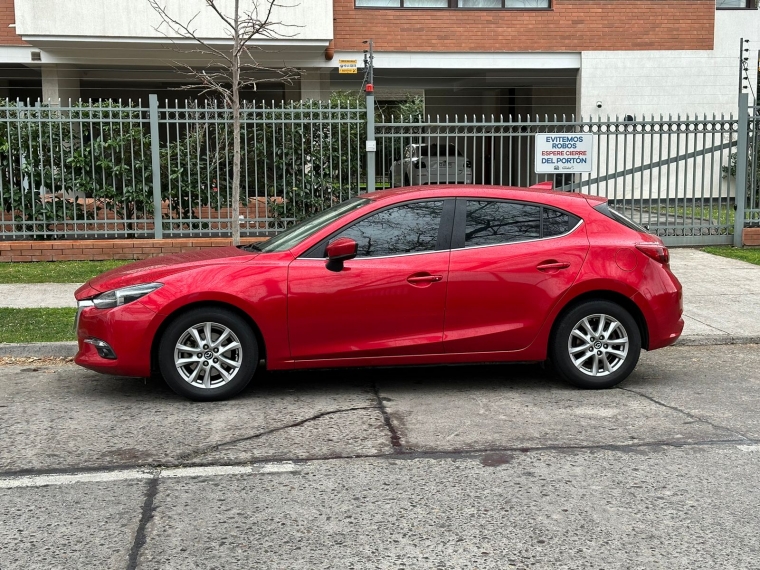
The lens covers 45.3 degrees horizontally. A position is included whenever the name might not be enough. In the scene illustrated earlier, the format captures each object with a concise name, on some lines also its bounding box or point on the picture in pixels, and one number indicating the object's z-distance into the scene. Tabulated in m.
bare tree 18.58
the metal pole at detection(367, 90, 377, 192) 13.52
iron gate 13.77
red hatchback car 6.34
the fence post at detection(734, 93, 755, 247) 14.21
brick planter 13.27
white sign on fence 13.69
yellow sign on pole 19.69
